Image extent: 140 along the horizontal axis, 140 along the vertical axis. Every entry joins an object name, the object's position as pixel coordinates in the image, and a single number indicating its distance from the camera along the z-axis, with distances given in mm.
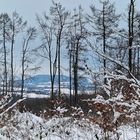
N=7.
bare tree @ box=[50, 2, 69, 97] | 44844
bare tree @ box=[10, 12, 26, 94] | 51625
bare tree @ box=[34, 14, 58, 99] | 44919
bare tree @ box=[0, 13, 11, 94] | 50966
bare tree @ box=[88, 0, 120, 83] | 35562
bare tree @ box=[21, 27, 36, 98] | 49719
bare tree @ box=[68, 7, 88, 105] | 41241
